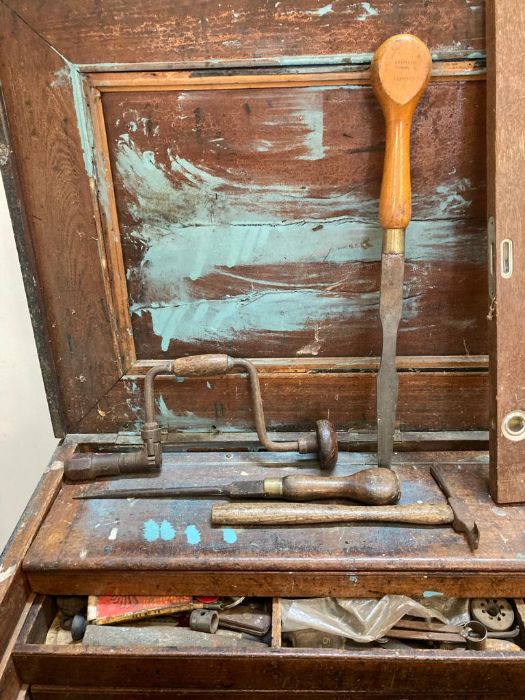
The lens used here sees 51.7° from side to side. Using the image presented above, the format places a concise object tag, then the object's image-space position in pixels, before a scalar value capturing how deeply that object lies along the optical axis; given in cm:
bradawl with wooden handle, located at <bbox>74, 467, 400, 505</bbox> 98
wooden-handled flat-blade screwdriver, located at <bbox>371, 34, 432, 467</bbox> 87
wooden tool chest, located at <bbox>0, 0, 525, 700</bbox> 89
